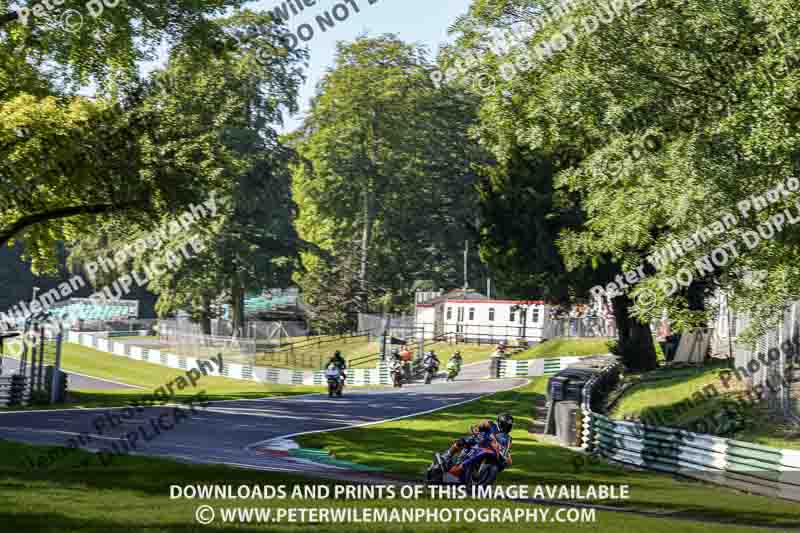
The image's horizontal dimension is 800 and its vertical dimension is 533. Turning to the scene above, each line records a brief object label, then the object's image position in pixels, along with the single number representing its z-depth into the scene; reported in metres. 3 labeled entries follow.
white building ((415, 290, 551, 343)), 63.00
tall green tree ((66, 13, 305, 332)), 58.00
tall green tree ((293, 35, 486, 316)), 73.88
